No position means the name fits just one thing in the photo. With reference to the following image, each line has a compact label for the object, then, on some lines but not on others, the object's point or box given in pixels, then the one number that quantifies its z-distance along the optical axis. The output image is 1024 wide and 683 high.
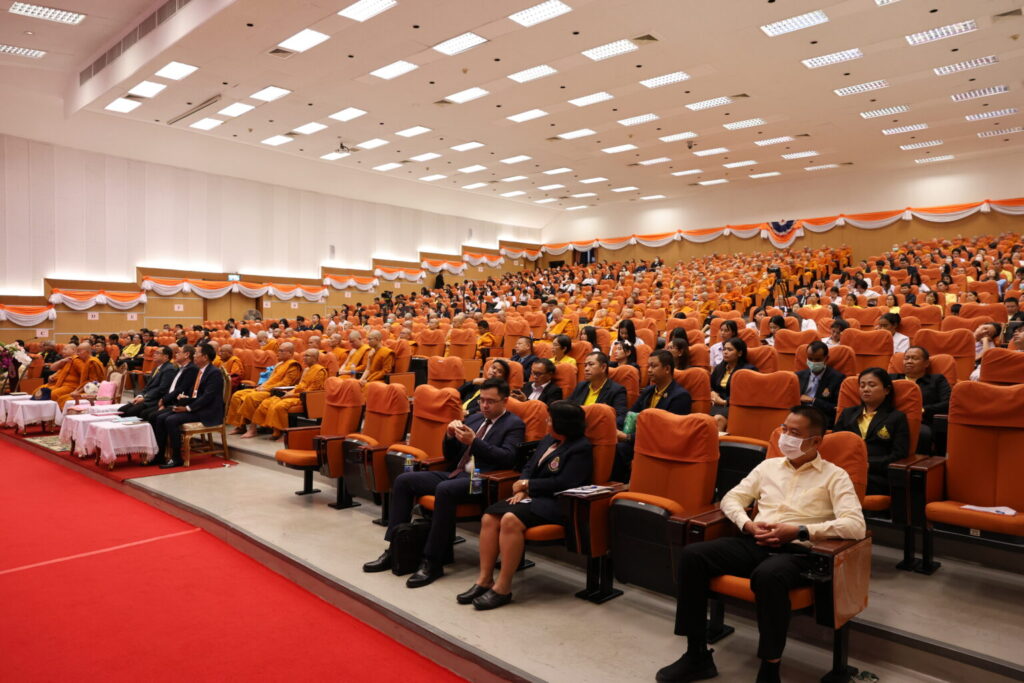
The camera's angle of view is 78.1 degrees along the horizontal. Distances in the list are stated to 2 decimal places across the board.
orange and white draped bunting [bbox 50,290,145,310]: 15.58
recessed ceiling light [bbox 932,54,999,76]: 11.10
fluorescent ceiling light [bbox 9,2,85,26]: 10.09
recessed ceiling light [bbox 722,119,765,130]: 14.69
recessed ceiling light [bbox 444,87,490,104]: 12.77
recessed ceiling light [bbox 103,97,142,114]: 13.26
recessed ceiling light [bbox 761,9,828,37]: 9.53
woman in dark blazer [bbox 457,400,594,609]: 3.08
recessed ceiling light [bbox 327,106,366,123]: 13.95
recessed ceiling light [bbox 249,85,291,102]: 12.66
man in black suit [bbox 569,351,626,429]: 4.15
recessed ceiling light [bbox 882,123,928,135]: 15.16
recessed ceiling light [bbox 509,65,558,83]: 11.56
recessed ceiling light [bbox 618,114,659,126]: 14.27
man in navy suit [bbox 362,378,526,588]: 3.43
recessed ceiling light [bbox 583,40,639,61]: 10.52
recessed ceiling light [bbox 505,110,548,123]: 13.98
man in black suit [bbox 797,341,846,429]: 4.33
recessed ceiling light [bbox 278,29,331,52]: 10.07
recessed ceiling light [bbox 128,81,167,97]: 12.20
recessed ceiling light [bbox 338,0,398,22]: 9.01
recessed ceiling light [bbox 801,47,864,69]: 10.80
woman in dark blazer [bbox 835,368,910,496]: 3.26
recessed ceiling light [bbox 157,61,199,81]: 11.22
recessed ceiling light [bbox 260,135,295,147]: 16.45
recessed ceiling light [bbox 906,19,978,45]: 9.74
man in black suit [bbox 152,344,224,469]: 6.31
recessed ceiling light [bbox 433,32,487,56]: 10.21
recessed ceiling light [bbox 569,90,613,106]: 12.87
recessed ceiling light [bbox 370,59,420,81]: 11.36
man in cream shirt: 2.24
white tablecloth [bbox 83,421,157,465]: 5.96
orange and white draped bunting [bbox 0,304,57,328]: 14.62
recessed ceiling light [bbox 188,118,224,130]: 14.84
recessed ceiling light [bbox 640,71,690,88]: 11.87
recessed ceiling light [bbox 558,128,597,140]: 15.41
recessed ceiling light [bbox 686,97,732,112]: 13.24
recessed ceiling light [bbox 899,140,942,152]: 16.84
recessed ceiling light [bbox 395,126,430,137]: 15.23
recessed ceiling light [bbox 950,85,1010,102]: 12.62
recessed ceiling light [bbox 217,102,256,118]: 13.70
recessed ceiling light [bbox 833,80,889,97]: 12.20
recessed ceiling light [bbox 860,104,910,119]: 13.78
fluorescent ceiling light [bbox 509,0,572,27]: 9.10
